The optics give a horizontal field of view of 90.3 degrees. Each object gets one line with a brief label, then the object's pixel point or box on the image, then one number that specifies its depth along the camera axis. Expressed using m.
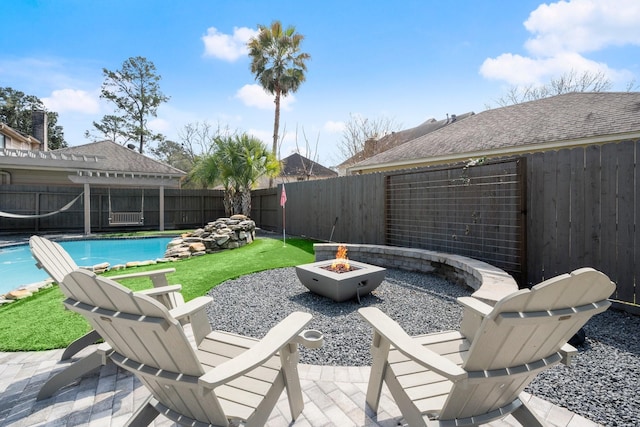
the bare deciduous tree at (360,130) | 23.33
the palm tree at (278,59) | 18.08
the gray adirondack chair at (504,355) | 1.24
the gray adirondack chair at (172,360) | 1.25
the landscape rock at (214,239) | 8.73
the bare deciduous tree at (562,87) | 18.22
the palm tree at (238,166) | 12.41
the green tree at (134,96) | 23.77
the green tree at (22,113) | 26.22
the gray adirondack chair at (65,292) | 2.18
